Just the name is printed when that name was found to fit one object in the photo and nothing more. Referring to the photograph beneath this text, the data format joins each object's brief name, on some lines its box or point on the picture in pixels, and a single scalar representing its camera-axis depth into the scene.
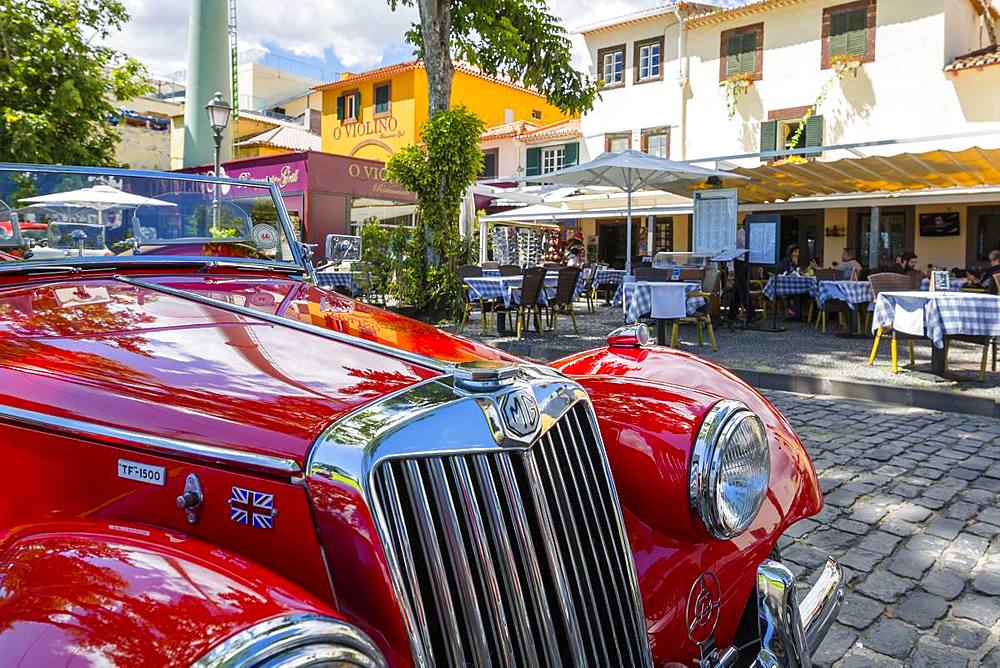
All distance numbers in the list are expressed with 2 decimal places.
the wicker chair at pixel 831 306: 10.75
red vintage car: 1.13
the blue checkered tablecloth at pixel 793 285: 12.45
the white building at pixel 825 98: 16.48
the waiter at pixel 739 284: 12.16
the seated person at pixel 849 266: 11.67
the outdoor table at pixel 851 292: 10.49
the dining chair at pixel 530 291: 9.98
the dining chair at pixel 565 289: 10.77
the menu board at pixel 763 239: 11.99
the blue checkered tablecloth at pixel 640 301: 9.20
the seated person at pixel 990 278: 11.02
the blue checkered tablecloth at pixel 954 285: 9.85
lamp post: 12.70
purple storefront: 22.98
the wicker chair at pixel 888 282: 9.27
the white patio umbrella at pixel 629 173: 11.68
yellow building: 30.86
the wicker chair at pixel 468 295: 10.84
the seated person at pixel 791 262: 13.60
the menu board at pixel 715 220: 12.33
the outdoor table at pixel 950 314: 6.74
